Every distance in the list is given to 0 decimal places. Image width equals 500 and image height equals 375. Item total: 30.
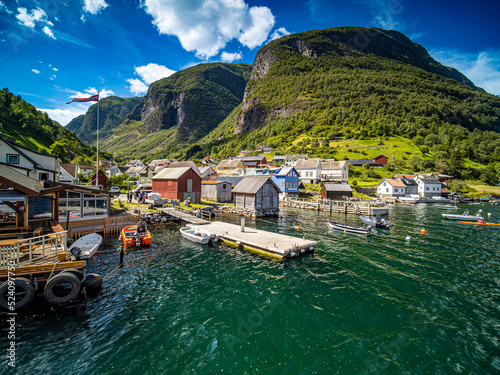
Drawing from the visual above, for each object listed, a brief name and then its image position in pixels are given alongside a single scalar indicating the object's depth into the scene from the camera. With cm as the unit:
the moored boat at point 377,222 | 3616
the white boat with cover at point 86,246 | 1789
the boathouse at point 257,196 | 4341
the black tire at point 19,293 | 1120
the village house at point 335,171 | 8750
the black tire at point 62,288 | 1198
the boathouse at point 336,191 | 6531
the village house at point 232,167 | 9737
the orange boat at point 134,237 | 2411
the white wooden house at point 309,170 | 8856
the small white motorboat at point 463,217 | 4162
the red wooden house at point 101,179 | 6865
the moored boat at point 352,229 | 3199
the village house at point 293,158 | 11226
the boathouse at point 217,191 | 5859
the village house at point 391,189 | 7869
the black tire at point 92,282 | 1400
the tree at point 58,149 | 7750
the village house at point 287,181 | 6831
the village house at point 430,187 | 8094
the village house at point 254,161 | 11808
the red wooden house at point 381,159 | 10769
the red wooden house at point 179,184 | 4916
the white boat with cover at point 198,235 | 2523
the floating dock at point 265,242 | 2092
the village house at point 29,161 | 3472
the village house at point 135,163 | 14588
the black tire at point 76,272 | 1277
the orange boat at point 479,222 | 3901
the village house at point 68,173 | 5284
